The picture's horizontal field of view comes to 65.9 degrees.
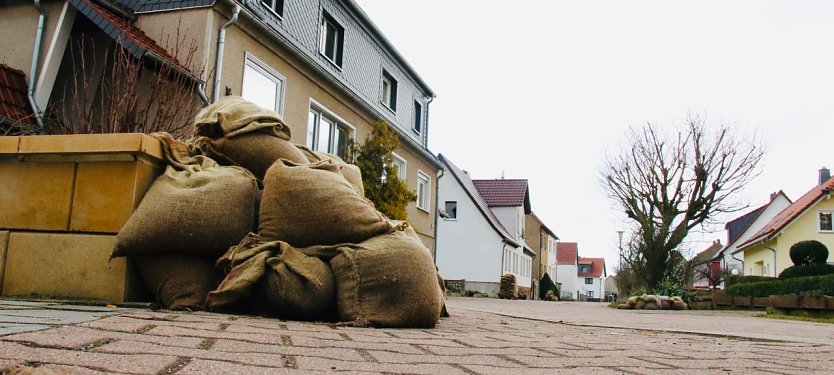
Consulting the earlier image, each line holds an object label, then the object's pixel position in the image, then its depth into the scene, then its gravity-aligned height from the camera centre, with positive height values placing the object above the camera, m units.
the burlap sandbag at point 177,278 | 3.39 -0.07
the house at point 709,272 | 27.86 +1.04
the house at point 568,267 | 69.50 +1.69
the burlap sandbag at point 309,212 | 3.43 +0.32
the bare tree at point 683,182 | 21.67 +3.58
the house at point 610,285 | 96.60 -0.04
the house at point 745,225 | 38.31 +4.20
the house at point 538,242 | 41.94 +2.70
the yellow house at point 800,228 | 24.73 +2.56
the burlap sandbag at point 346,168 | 4.76 +0.81
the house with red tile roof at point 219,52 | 7.64 +2.90
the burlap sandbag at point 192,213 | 3.35 +0.28
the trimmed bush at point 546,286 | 39.67 -0.24
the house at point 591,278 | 83.81 +0.76
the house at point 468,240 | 26.64 +1.63
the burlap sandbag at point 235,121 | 4.01 +0.92
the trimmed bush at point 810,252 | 15.40 +0.99
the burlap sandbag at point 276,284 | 3.23 -0.07
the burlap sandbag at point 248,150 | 4.00 +0.73
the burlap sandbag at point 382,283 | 3.27 -0.04
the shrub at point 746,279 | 17.13 +0.32
